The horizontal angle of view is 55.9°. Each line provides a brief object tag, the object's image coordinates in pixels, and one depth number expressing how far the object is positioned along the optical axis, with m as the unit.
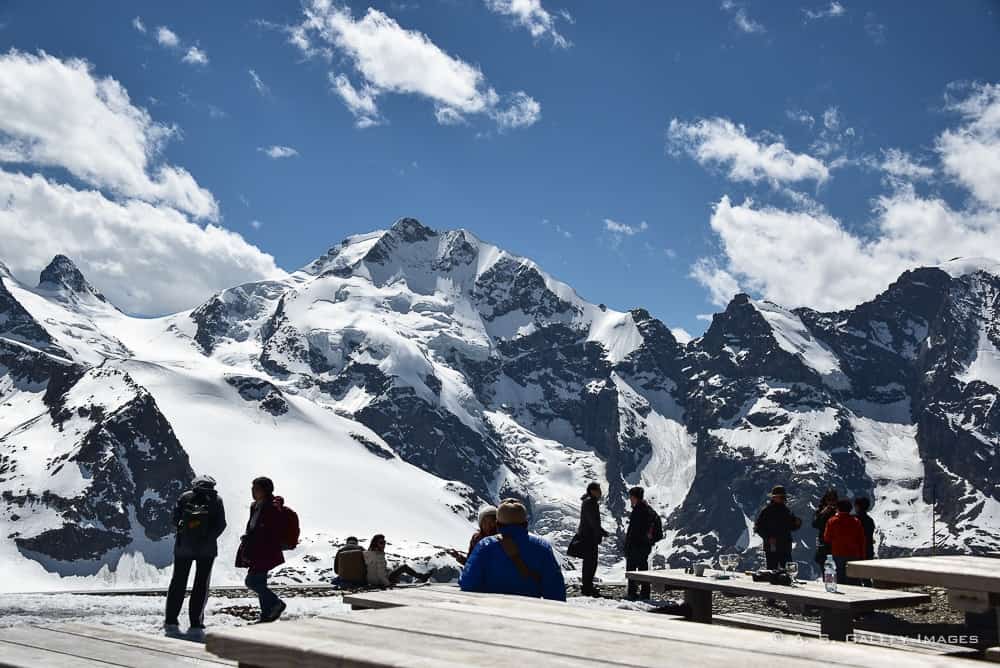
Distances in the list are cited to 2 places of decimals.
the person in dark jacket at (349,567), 22.44
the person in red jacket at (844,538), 16.77
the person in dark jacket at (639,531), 20.92
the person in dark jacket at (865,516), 19.29
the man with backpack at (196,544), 13.12
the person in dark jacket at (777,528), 19.83
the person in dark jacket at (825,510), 19.77
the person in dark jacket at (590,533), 19.45
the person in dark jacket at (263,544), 13.33
